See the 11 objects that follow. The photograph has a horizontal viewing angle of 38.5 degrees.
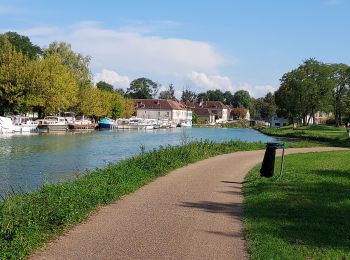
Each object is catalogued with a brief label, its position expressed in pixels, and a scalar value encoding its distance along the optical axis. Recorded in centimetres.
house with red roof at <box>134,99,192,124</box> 16512
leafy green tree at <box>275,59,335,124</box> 9138
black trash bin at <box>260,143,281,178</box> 1769
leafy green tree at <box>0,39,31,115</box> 7175
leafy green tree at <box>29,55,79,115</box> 7419
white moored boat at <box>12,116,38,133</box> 7138
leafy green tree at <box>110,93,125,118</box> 12519
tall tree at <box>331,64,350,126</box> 10577
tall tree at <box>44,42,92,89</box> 9325
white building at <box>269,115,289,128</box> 14910
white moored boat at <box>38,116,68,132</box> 7919
